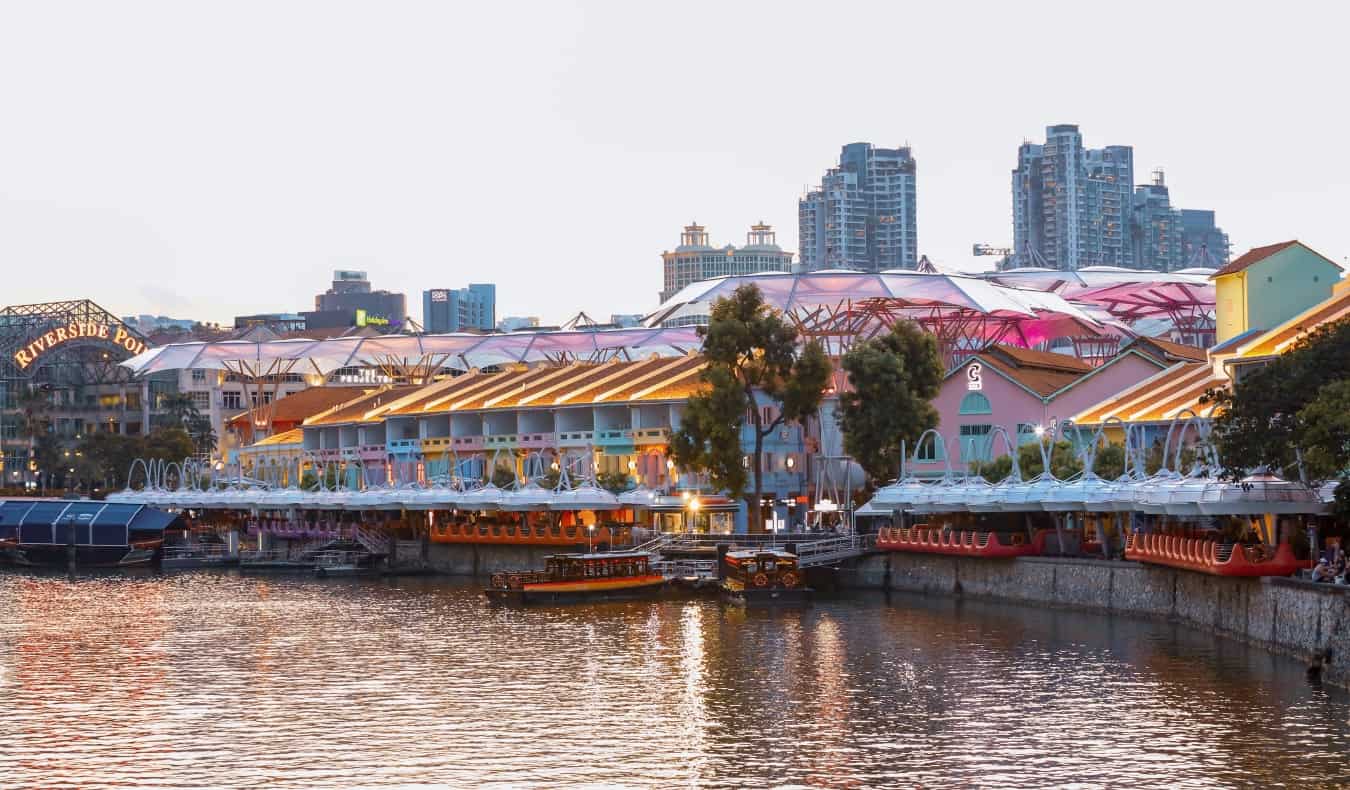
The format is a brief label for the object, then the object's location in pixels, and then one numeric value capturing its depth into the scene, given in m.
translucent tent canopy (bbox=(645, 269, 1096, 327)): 162.88
